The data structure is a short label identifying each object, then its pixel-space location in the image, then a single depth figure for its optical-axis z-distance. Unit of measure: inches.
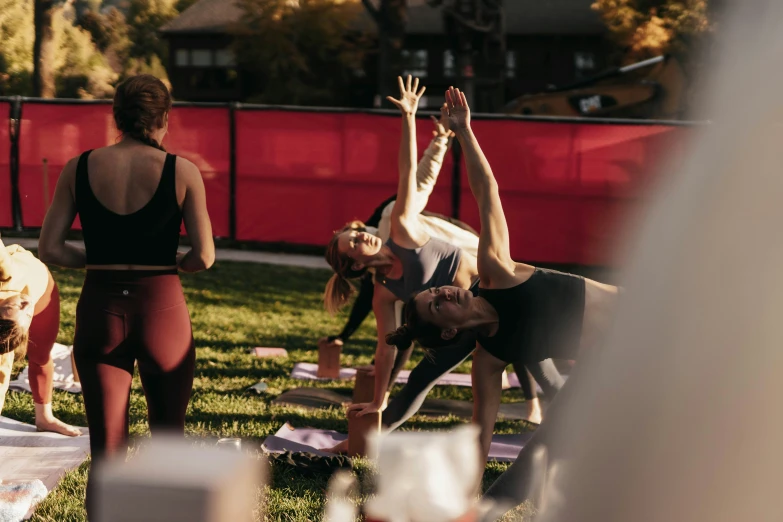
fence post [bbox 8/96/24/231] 558.6
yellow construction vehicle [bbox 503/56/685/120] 755.4
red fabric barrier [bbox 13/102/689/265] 538.9
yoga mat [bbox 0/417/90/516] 211.6
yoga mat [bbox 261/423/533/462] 236.8
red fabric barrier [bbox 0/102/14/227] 559.2
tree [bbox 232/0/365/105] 1438.2
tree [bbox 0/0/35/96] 1614.2
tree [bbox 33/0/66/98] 892.0
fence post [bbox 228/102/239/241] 565.3
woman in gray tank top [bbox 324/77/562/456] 211.8
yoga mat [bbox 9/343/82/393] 282.8
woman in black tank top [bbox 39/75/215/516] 134.9
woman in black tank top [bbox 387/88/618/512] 151.6
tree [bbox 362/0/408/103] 1054.4
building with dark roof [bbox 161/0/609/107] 1708.9
